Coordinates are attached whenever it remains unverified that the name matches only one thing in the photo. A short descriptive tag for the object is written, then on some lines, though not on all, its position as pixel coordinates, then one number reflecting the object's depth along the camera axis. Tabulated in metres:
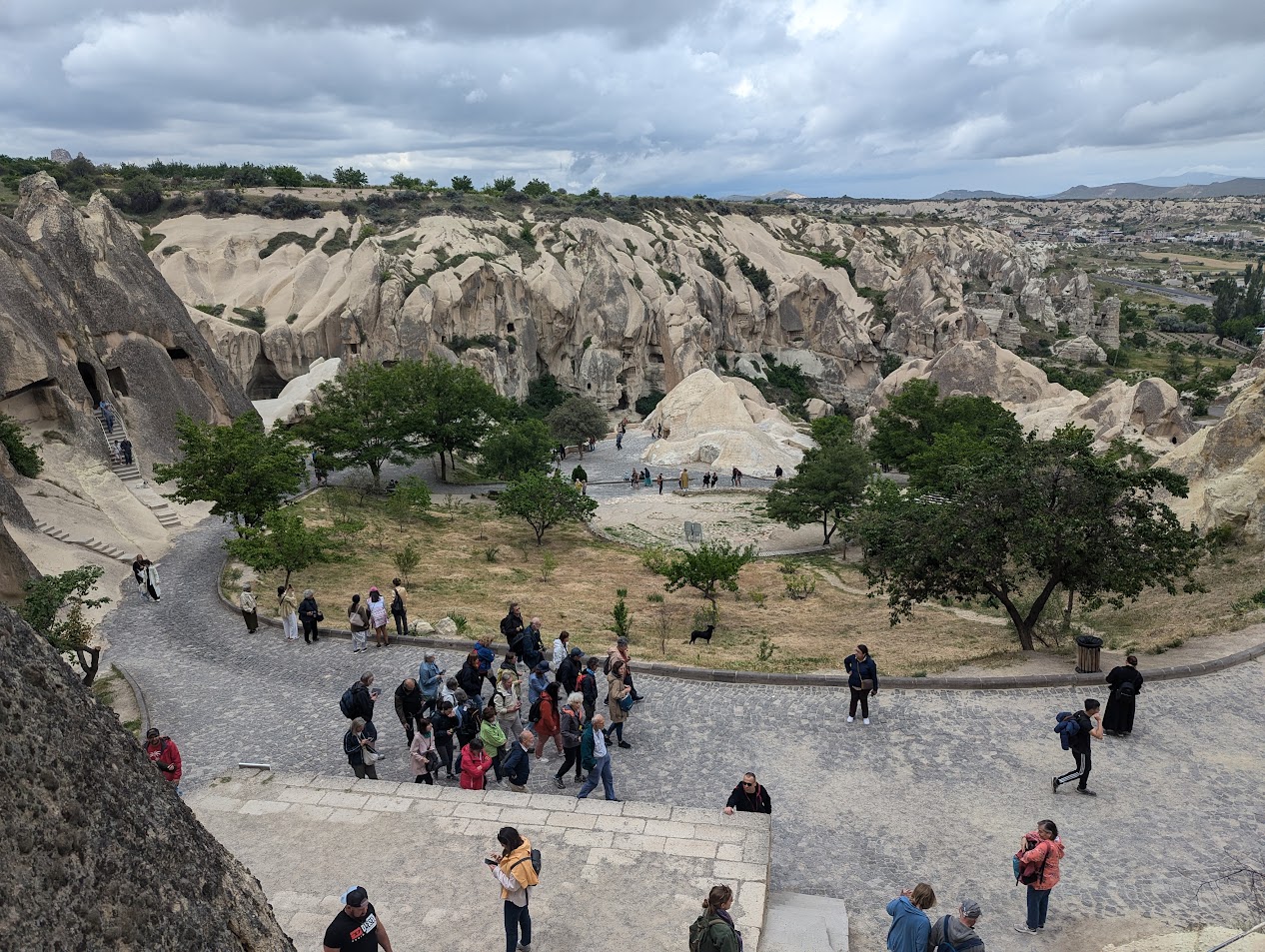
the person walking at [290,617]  16.08
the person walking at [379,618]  15.41
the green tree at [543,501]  28.39
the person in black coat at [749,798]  9.29
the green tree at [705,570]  21.86
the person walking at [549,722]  11.20
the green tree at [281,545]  18.06
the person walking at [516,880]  7.10
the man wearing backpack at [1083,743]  10.03
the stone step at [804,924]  7.64
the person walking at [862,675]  12.02
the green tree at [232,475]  21.53
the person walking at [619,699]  11.76
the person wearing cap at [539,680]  12.04
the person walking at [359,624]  15.31
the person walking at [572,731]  10.55
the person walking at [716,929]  6.28
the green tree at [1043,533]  14.98
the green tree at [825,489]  29.72
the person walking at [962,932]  6.71
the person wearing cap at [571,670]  12.12
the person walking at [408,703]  11.26
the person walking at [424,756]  10.42
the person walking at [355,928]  6.25
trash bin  13.68
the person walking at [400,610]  16.09
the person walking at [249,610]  16.72
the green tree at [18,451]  22.69
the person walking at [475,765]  9.95
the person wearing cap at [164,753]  9.70
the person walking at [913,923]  6.73
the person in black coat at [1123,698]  11.42
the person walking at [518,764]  10.20
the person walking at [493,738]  10.24
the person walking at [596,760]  9.95
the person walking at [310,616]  15.76
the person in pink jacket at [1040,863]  7.82
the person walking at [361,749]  10.37
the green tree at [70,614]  13.54
